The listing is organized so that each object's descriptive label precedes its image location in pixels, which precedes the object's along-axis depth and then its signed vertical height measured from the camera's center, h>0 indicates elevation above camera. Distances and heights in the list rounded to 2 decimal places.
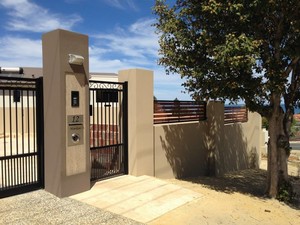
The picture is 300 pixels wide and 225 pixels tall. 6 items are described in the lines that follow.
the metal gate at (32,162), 5.84 -0.91
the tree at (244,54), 6.67 +1.39
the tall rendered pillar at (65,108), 5.73 +0.14
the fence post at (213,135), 11.08 -0.79
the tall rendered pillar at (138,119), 7.82 -0.11
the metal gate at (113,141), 7.42 -0.69
